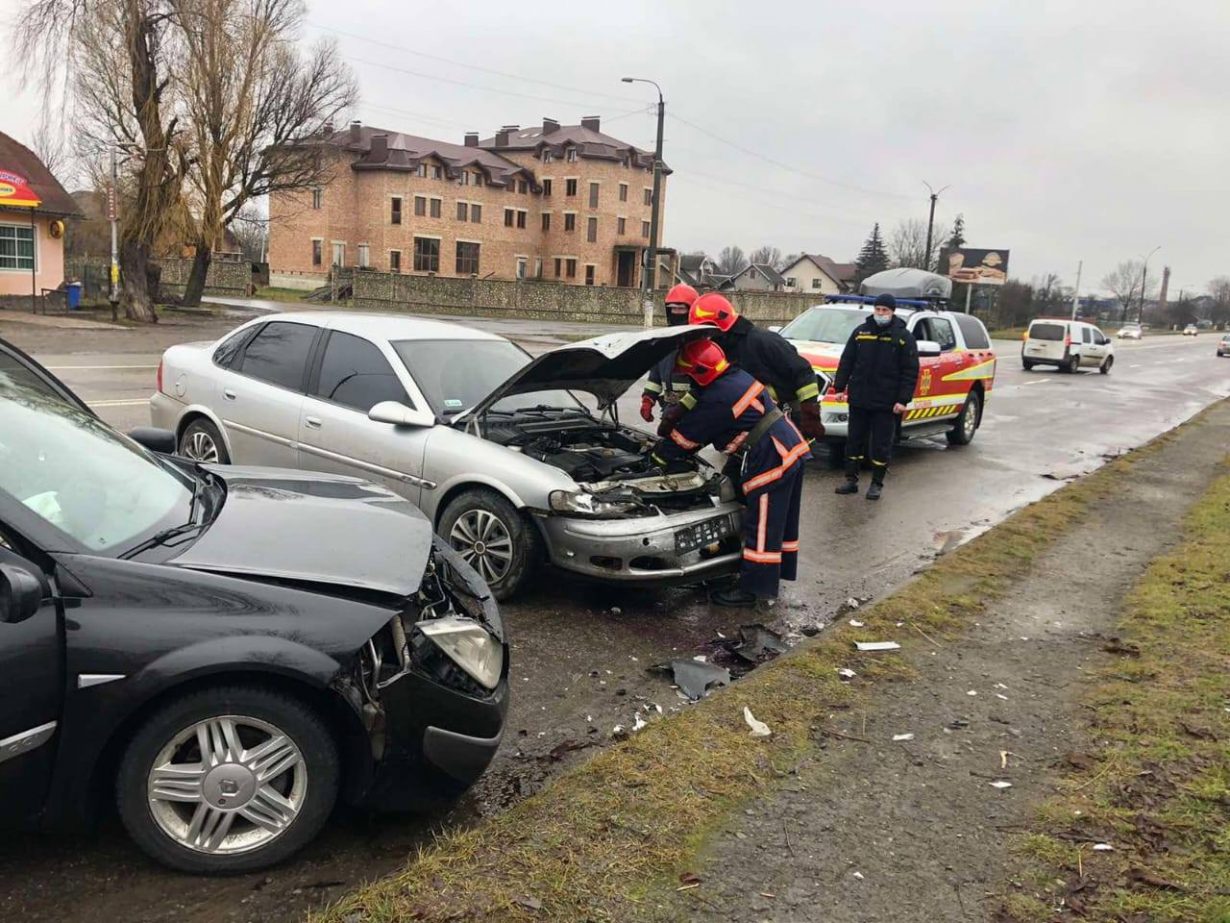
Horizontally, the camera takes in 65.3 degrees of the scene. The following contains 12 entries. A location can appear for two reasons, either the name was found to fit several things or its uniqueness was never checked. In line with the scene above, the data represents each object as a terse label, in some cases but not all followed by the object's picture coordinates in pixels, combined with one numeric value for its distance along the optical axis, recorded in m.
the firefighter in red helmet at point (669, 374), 7.11
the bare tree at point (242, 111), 28.83
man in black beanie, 8.97
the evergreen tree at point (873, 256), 96.31
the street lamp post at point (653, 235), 28.83
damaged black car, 2.64
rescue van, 10.97
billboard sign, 68.69
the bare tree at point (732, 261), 126.69
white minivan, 29.75
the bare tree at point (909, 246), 85.44
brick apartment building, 66.56
